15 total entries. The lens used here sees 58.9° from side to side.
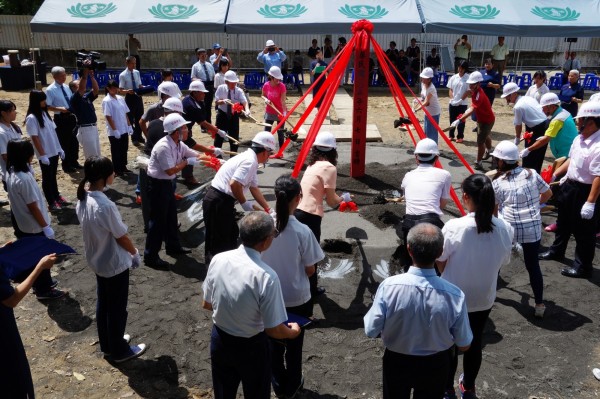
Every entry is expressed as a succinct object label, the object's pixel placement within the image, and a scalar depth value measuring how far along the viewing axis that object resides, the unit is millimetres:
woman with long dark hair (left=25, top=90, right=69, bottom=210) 7500
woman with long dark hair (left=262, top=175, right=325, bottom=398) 3914
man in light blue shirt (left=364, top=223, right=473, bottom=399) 2979
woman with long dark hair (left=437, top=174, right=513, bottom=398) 3785
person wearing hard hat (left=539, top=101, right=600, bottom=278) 5730
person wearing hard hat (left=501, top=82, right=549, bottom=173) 7902
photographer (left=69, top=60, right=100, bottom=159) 8773
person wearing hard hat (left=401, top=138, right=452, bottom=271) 5086
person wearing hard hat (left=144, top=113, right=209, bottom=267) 6129
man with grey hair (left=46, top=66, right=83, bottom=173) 8961
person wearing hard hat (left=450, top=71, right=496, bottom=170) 9430
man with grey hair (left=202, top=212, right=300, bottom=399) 3086
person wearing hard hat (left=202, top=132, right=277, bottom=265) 5367
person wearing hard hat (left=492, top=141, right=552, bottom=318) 4934
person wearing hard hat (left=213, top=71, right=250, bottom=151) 9656
